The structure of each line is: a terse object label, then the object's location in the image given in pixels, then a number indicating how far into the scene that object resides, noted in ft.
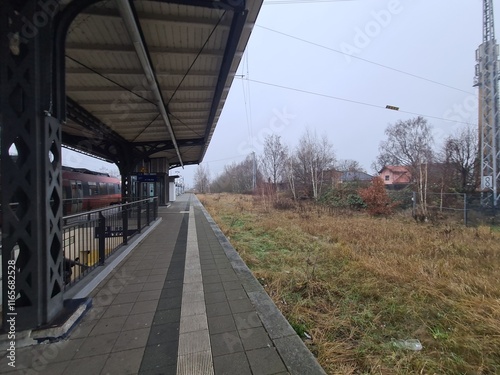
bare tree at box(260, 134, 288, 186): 103.60
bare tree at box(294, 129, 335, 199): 76.81
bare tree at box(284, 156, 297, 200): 77.92
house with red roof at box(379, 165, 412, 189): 108.31
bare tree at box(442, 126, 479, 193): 58.29
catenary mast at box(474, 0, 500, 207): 44.09
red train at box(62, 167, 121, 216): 37.99
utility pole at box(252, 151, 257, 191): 104.36
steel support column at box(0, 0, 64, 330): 6.85
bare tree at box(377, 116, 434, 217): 57.97
